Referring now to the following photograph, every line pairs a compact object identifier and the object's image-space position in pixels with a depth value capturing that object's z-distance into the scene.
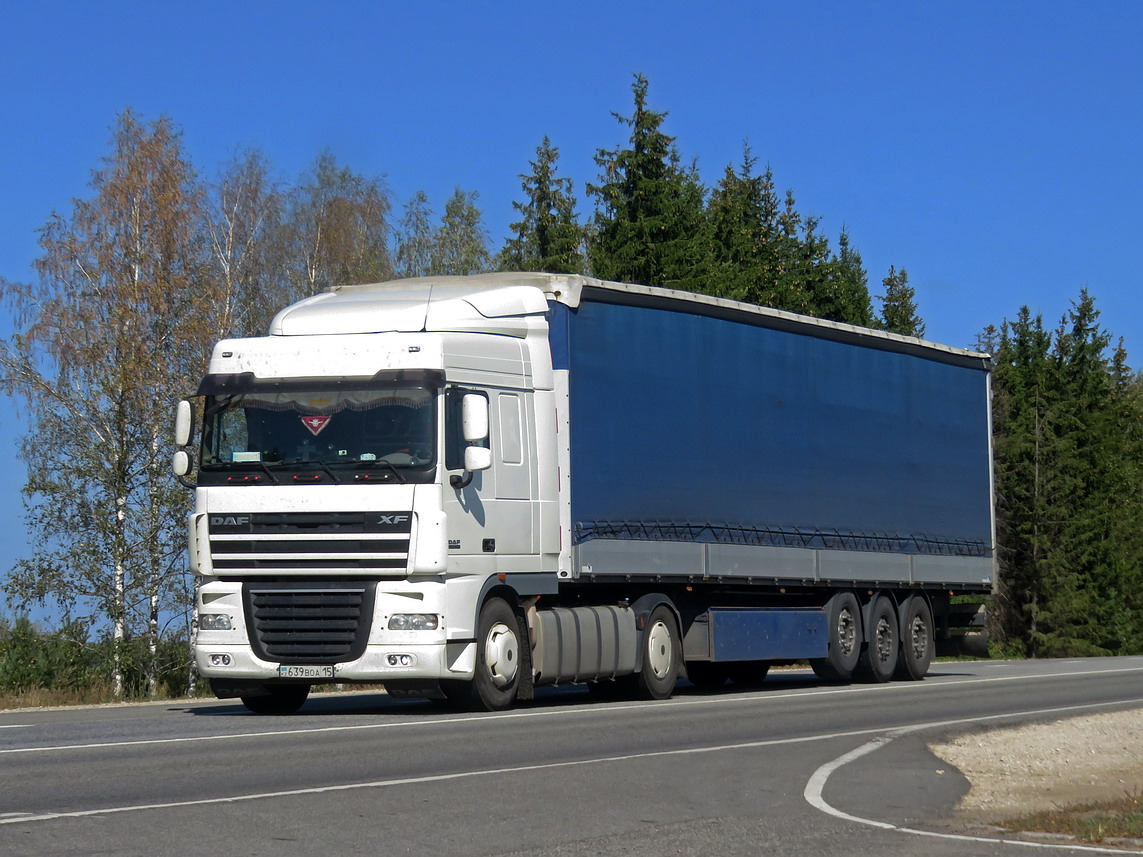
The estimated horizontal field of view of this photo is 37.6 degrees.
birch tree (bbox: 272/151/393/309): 50.25
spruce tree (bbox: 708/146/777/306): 56.22
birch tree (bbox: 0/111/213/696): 32.62
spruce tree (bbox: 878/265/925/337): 85.62
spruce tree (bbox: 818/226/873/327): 71.06
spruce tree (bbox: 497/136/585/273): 57.06
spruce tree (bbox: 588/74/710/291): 50.91
